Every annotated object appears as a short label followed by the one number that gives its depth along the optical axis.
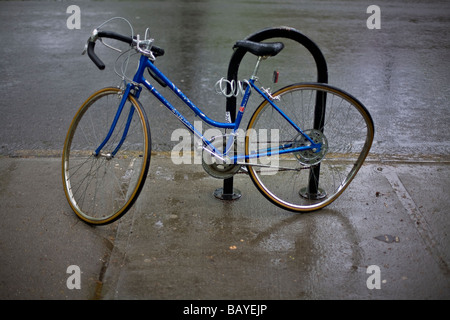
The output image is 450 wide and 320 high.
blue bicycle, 3.32
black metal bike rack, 3.41
